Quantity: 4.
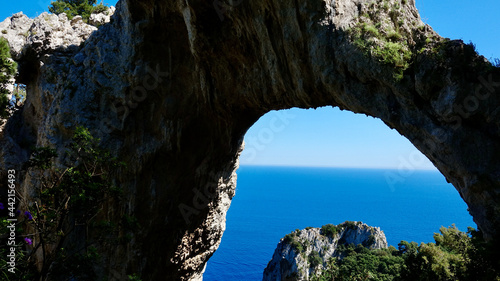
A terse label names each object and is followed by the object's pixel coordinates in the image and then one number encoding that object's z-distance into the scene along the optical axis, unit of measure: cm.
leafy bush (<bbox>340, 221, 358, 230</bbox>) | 5075
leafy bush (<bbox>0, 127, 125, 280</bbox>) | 609
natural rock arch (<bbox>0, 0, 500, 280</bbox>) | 662
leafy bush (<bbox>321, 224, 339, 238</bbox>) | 4941
